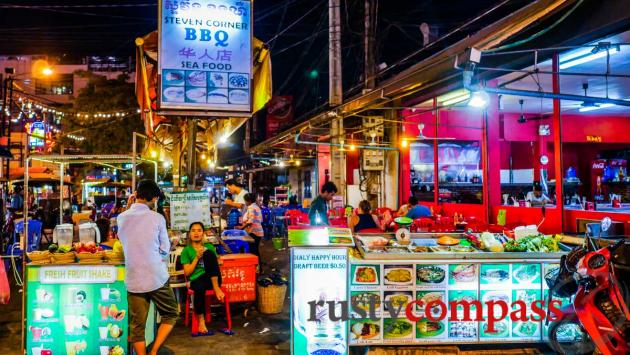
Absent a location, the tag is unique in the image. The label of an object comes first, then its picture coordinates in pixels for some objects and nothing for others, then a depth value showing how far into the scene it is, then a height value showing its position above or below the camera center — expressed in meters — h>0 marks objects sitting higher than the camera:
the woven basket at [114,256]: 5.42 -0.77
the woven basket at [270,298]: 7.29 -1.74
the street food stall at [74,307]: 5.22 -1.33
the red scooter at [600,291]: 4.20 -1.01
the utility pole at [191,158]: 7.74 +0.59
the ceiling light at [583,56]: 8.27 +2.66
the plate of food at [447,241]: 5.71 -0.65
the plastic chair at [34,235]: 11.34 -1.06
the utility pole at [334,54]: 12.27 +3.79
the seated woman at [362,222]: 8.90 -0.63
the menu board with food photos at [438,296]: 5.04 -1.20
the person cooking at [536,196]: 11.61 -0.20
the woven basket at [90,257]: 5.36 -0.77
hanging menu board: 6.84 -0.26
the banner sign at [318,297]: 4.89 -1.16
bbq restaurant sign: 6.27 +1.93
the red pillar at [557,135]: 8.26 +1.00
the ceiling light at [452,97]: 12.46 +2.74
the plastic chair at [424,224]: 9.42 -0.73
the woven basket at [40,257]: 5.32 -0.75
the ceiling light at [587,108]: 13.77 +2.69
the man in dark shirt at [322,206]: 7.66 -0.26
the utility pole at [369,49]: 13.32 +4.23
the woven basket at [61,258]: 5.33 -0.77
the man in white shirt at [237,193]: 11.01 -0.04
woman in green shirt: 6.23 -1.07
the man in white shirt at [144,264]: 4.81 -0.77
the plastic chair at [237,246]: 8.84 -1.07
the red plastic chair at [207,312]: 6.32 -1.79
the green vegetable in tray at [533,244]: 5.29 -0.66
